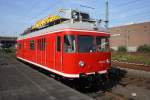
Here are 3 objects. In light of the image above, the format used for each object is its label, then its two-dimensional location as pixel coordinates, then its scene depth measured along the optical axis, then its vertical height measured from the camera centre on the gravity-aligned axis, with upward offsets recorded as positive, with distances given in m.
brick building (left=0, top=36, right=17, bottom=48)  52.54 +3.28
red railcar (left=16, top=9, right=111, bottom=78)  5.17 -0.10
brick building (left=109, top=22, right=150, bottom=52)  33.93 +3.17
